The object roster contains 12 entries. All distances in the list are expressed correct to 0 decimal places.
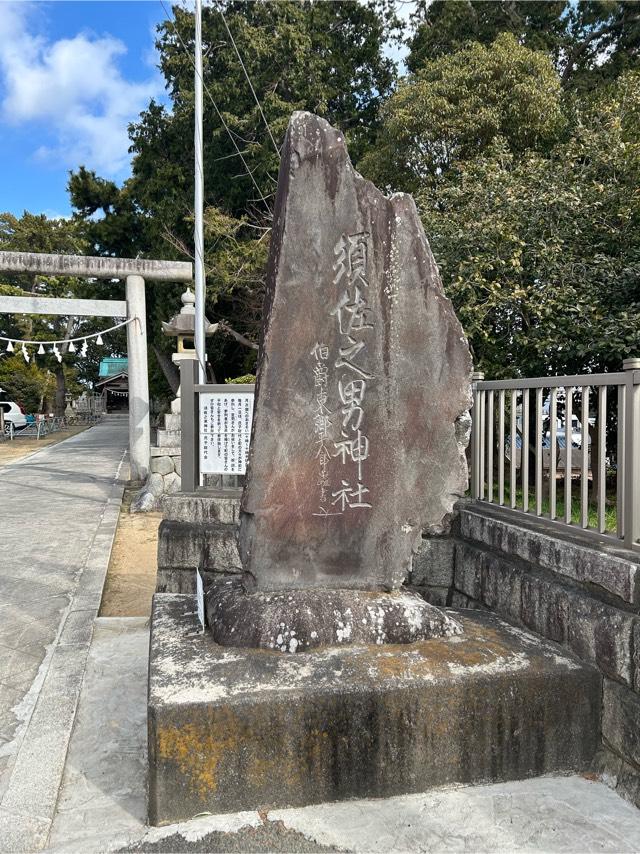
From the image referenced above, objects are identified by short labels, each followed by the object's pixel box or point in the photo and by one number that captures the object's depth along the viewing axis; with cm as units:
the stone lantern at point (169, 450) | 1094
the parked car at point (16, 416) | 3065
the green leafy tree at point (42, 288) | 2647
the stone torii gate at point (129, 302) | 1224
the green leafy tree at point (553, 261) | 650
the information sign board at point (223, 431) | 492
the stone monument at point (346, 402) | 315
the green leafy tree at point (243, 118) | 1452
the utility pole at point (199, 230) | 1024
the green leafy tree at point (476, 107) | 1021
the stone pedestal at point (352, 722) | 241
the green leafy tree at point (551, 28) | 1366
